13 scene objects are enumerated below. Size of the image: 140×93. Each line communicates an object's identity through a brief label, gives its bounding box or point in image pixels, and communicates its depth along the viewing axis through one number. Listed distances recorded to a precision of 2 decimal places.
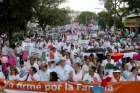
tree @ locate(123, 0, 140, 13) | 43.06
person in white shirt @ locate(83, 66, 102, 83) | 13.82
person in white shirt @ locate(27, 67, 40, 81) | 13.57
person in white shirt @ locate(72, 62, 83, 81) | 13.99
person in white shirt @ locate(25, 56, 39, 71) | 15.60
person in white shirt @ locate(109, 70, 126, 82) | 13.64
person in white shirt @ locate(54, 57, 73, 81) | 14.04
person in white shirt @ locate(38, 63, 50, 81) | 13.81
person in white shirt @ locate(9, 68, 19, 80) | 14.27
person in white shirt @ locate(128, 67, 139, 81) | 14.32
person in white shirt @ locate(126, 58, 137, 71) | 16.06
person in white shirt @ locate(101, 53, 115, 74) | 16.94
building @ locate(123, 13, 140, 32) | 68.72
